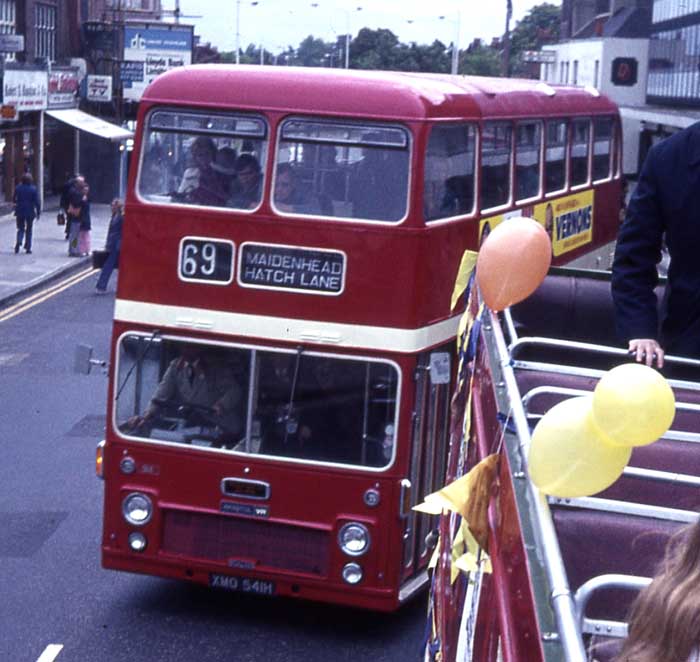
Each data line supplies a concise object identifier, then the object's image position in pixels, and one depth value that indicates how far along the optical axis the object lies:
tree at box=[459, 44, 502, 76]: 67.54
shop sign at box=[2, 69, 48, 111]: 39.94
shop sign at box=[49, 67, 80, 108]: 45.97
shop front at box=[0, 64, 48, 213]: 40.62
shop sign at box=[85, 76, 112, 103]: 49.88
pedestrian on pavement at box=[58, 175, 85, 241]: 32.75
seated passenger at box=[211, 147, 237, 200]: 9.45
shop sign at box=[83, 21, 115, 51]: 52.62
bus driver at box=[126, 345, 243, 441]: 9.37
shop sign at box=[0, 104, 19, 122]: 36.16
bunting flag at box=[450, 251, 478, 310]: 7.29
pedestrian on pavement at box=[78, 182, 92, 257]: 33.09
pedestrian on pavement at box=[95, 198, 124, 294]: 26.53
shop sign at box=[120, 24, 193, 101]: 52.03
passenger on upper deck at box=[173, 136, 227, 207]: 9.51
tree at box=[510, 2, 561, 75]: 82.94
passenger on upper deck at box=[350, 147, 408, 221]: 9.19
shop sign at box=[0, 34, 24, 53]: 34.53
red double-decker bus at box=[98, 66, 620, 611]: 9.20
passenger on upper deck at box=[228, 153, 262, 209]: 9.41
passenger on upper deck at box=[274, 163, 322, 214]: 9.32
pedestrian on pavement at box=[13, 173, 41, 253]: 32.34
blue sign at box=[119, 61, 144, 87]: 51.81
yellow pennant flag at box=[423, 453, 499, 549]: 3.50
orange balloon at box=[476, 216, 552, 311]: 5.36
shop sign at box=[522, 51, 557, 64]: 69.12
